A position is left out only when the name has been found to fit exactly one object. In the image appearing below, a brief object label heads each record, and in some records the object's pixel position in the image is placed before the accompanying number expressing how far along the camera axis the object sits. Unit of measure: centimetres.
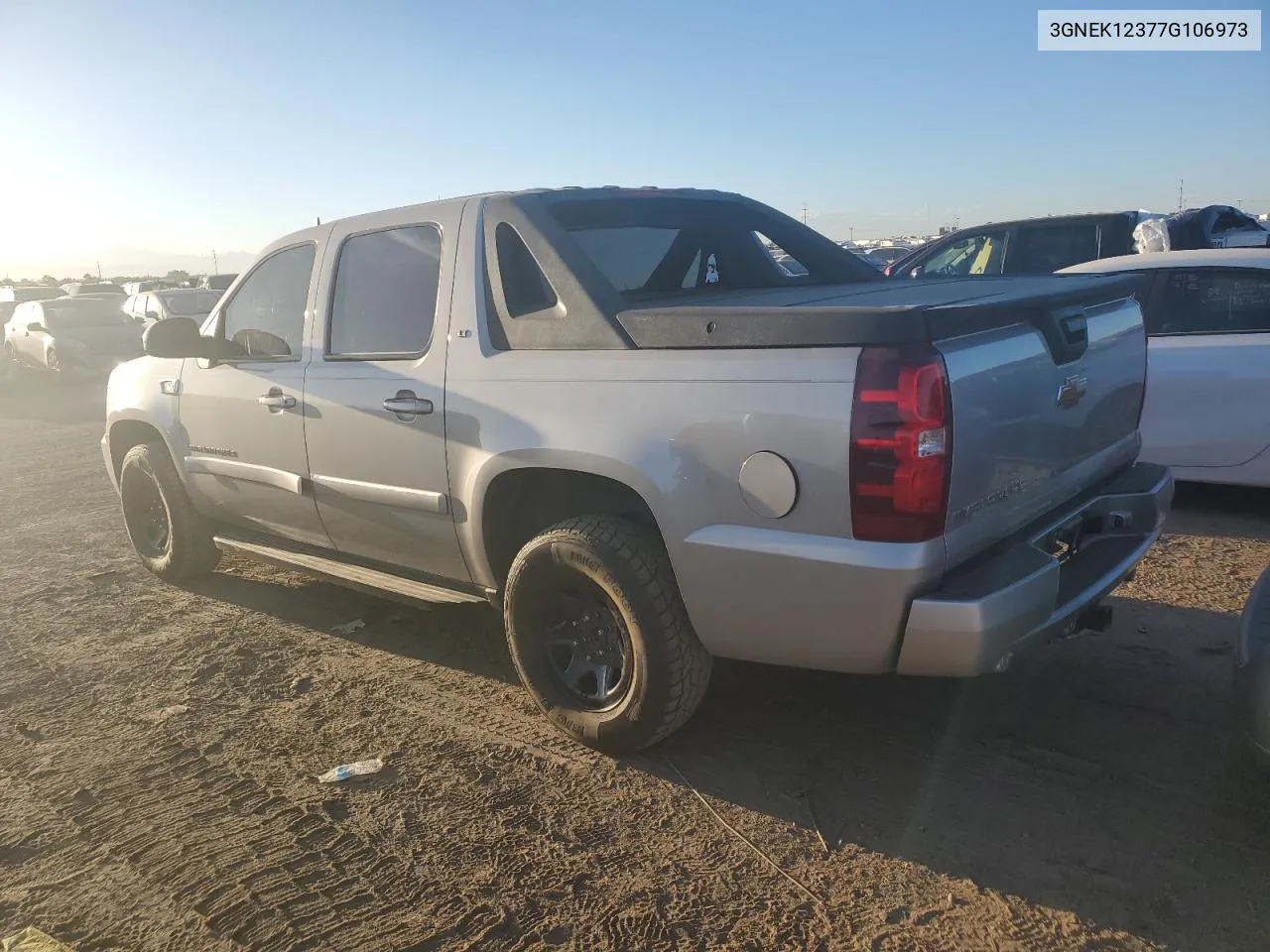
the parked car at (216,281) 3007
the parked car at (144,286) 2924
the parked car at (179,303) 1928
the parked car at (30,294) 3392
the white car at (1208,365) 549
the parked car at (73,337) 1789
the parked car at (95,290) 2561
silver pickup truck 267
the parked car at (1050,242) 963
